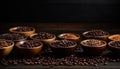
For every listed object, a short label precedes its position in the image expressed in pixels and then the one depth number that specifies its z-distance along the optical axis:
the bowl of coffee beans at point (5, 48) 1.70
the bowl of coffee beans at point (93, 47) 1.75
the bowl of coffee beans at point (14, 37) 1.87
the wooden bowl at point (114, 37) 1.93
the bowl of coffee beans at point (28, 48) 1.72
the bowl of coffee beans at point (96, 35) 1.93
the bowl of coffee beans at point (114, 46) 1.75
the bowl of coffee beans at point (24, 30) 1.99
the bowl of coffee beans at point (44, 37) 1.86
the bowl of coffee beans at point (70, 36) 1.92
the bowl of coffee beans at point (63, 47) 1.74
